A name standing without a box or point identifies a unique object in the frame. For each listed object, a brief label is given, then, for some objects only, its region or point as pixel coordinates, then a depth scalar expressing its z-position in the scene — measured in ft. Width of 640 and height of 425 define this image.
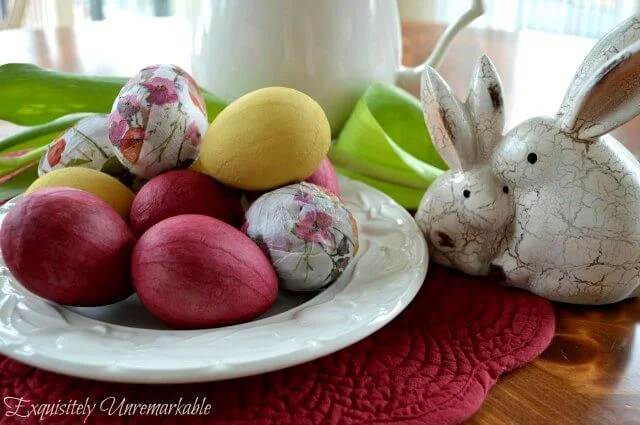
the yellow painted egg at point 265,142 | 1.35
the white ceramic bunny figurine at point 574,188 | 1.32
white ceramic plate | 1.04
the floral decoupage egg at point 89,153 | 1.52
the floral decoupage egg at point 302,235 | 1.26
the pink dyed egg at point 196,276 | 1.14
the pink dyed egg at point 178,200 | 1.33
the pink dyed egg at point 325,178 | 1.47
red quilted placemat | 1.08
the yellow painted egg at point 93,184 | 1.37
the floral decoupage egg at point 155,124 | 1.40
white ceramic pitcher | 1.96
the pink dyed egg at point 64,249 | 1.16
